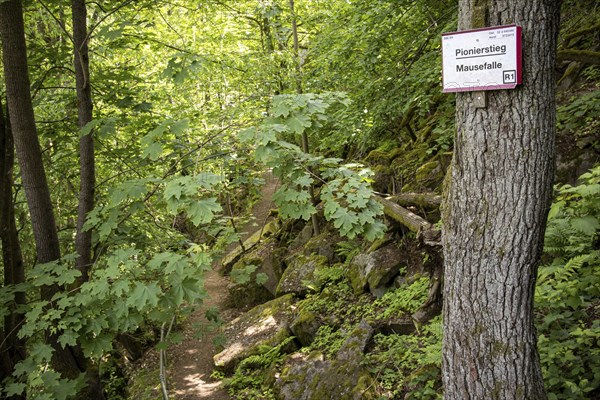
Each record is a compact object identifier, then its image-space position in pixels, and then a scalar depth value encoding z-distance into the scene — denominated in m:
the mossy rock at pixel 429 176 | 7.42
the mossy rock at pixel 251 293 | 10.74
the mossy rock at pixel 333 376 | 4.87
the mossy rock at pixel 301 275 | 8.44
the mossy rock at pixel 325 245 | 8.73
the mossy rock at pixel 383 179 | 8.62
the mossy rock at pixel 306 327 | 6.80
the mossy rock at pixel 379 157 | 9.17
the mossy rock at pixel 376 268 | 6.45
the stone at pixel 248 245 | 13.09
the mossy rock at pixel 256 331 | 7.67
